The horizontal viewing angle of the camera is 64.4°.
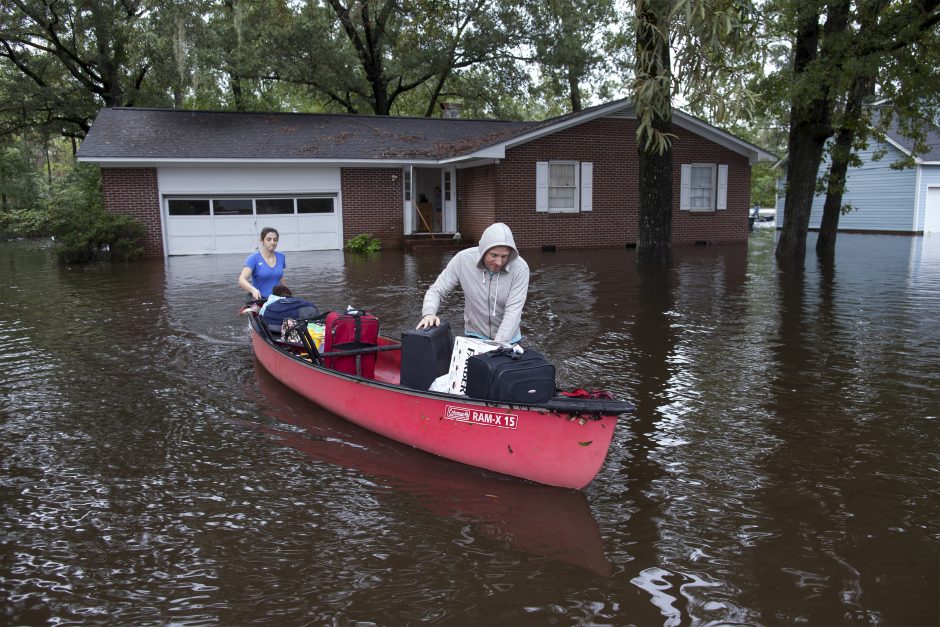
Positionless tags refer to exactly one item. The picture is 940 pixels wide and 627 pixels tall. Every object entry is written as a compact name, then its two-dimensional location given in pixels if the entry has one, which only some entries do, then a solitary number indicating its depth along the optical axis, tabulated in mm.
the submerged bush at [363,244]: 23281
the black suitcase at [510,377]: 4885
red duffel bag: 6953
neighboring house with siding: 28938
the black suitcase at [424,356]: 5754
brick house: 21844
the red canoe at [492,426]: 4676
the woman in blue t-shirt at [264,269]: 8445
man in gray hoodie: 5449
